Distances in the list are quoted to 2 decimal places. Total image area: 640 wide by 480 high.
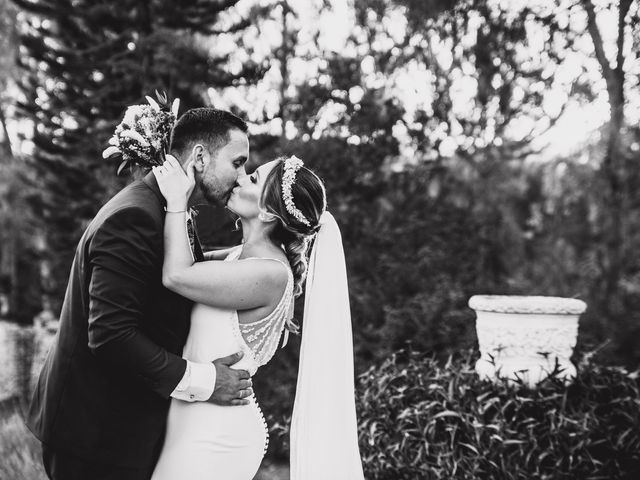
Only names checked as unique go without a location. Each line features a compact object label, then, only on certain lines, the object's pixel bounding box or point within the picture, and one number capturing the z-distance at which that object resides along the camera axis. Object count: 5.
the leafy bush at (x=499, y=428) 4.00
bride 2.21
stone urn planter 4.61
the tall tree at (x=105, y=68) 6.41
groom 1.97
